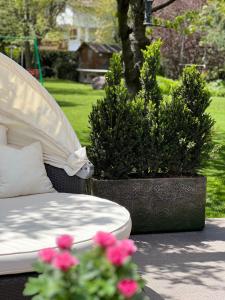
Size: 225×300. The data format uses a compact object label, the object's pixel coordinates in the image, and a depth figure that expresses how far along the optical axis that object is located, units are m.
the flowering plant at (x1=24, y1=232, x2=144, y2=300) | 1.61
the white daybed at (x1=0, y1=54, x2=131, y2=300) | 3.07
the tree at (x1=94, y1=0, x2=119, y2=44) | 36.16
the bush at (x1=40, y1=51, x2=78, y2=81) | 37.25
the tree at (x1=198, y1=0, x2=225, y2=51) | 25.37
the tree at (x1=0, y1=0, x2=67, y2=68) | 28.50
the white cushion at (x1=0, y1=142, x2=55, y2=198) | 4.28
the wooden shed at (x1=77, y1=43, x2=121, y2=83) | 36.97
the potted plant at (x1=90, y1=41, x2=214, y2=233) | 5.04
